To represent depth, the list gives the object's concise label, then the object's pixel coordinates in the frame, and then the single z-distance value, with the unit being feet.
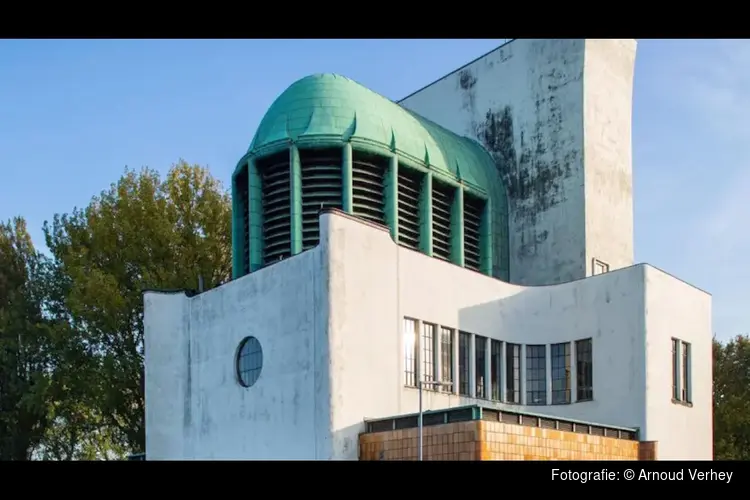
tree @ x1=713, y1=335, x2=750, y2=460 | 154.71
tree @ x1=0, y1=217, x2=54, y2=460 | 159.74
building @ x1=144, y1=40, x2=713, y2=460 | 91.71
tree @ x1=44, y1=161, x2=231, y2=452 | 147.02
